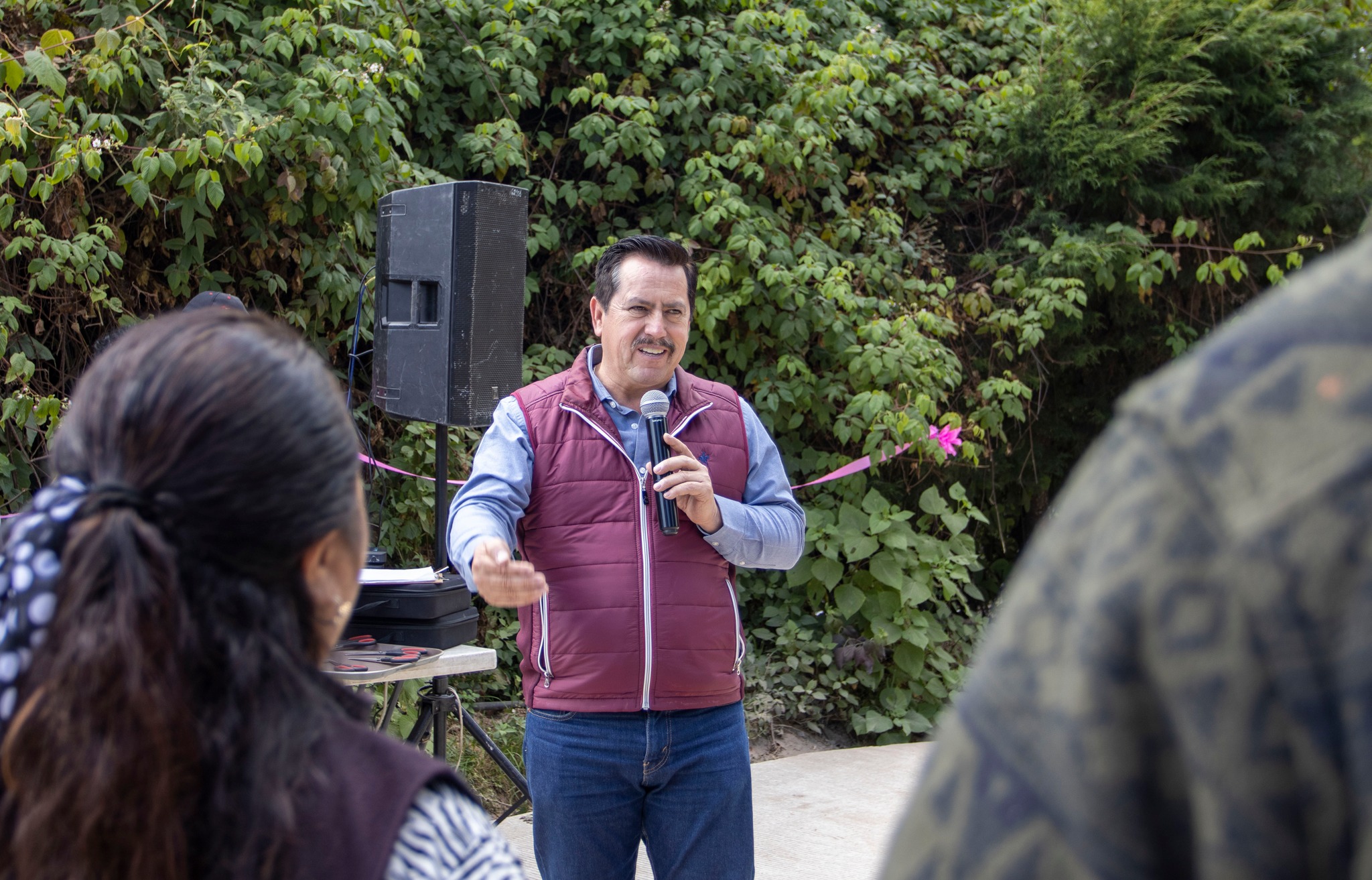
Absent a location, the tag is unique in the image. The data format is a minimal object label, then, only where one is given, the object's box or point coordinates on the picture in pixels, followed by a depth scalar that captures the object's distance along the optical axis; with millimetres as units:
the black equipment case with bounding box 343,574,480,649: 3189
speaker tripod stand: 3479
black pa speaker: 3574
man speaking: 2426
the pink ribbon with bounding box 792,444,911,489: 5785
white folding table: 3016
